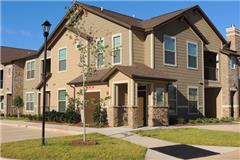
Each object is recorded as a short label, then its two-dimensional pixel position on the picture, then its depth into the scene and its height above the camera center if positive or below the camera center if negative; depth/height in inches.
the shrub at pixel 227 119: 833.4 -76.9
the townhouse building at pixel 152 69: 643.1 +72.5
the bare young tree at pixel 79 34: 438.0 +99.9
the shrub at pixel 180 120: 716.0 -68.9
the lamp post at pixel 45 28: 416.9 +101.9
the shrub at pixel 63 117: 726.3 -61.2
